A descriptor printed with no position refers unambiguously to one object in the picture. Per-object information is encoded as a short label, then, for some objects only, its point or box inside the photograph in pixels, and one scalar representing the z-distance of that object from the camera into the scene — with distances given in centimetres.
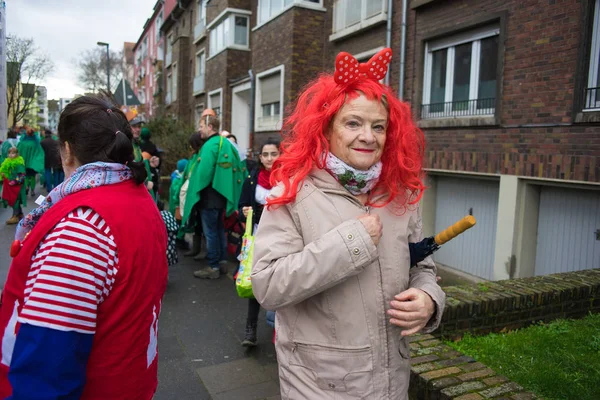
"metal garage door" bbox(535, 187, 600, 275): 639
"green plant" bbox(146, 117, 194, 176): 1464
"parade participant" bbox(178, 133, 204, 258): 659
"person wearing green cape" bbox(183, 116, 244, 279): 608
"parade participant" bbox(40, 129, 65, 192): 1206
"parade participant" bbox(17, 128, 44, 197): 1165
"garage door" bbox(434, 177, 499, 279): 790
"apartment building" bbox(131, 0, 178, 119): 3625
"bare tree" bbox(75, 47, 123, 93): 4103
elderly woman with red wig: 161
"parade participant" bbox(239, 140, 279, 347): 461
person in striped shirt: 133
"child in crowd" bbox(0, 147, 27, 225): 921
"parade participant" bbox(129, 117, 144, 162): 699
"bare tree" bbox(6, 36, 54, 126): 2591
